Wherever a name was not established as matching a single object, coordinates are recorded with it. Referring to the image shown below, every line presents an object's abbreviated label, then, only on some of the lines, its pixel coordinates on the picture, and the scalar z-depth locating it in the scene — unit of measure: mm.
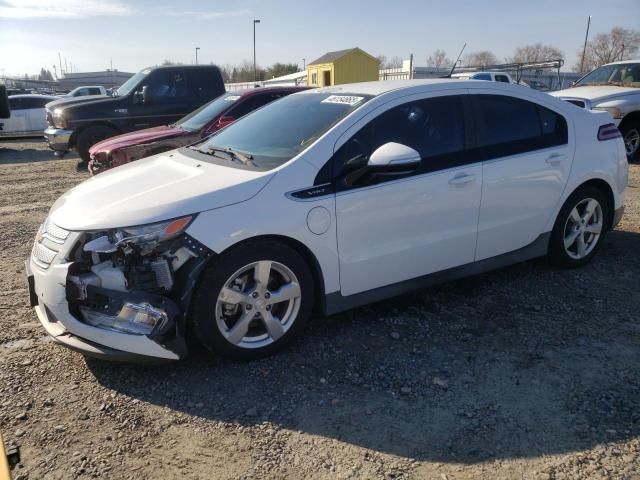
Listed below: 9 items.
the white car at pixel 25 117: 17312
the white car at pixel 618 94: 10031
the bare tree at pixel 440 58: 66806
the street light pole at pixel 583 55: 50119
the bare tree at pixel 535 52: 63556
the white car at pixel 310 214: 3051
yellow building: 28734
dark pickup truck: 11055
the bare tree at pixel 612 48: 55906
